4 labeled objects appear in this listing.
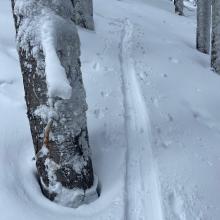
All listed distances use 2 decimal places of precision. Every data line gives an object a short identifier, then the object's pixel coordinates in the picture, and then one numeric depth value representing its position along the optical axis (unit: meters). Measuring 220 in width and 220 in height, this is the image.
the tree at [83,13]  6.97
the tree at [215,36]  5.32
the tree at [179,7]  13.07
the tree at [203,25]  6.98
